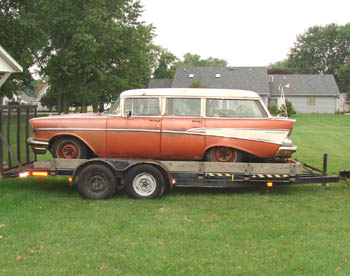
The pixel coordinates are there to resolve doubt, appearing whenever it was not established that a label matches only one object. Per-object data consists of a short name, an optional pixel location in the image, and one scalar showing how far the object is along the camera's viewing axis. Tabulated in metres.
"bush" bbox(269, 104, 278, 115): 42.99
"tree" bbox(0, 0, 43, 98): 26.48
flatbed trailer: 8.24
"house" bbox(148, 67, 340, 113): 54.31
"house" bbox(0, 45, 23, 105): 9.92
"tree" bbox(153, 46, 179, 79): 70.00
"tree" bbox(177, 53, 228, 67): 120.90
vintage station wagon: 8.40
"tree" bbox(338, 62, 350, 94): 75.17
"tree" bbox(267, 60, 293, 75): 73.81
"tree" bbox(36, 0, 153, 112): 31.27
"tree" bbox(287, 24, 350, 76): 84.75
